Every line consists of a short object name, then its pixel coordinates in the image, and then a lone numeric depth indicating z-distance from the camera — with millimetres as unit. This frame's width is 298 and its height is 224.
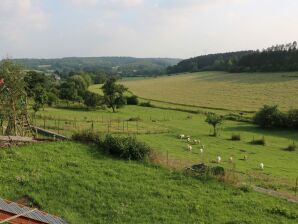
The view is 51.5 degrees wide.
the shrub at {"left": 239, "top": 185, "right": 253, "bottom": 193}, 15799
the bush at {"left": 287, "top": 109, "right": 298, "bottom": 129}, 49682
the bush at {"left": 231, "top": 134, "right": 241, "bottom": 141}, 40441
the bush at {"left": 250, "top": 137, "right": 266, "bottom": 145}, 38894
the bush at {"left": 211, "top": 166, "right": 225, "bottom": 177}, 16928
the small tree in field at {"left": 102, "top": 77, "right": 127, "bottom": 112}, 65070
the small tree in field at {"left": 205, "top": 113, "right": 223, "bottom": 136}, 44468
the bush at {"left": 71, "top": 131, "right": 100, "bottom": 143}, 20118
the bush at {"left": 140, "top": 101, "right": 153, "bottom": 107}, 70877
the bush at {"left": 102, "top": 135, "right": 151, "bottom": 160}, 18217
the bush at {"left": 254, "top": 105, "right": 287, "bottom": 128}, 49809
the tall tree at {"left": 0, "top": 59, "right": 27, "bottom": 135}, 27681
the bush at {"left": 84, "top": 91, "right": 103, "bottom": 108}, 65706
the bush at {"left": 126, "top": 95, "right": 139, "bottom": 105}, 73849
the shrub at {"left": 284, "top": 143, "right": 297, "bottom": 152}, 36329
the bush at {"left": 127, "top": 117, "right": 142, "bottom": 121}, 52310
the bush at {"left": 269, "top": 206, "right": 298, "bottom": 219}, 13576
